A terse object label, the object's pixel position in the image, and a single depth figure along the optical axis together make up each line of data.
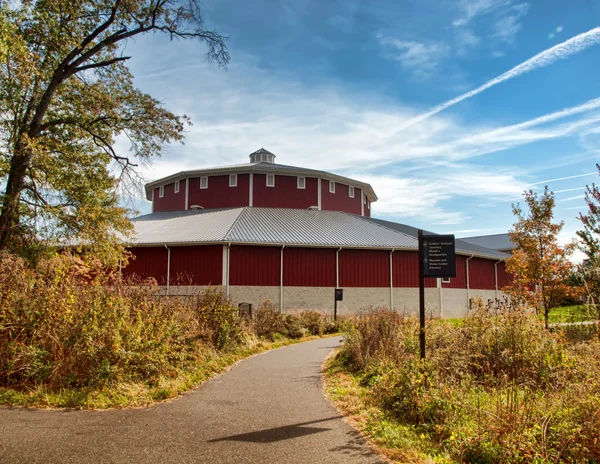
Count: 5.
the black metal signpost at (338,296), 21.02
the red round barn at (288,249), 24.78
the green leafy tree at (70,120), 13.05
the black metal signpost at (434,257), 7.89
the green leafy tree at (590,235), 12.91
